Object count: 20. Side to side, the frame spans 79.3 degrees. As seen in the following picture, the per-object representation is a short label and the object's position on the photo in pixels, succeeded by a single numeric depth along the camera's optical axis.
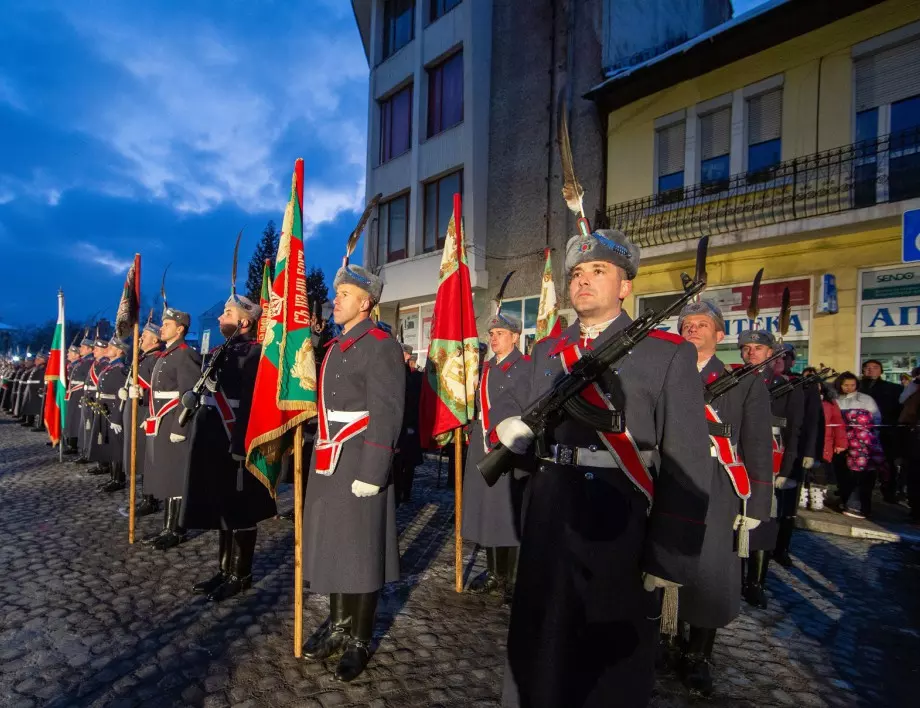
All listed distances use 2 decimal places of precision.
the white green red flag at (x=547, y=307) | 6.46
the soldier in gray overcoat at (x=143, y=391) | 6.45
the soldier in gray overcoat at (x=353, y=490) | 3.18
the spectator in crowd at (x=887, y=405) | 8.73
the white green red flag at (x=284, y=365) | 3.52
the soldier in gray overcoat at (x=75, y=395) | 10.73
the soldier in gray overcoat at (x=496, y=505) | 4.57
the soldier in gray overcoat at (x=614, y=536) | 2.06
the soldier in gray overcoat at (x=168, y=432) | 5.26
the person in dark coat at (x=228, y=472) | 4.30
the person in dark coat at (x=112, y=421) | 7.98
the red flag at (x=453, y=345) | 4.87
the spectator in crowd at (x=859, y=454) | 7.85
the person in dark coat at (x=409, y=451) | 7.89
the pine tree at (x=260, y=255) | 26.30
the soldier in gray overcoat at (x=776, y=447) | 4.45
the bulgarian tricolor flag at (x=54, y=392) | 9.57
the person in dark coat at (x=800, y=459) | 5.57
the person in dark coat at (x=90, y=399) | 9.05
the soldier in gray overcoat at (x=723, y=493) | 3.17
